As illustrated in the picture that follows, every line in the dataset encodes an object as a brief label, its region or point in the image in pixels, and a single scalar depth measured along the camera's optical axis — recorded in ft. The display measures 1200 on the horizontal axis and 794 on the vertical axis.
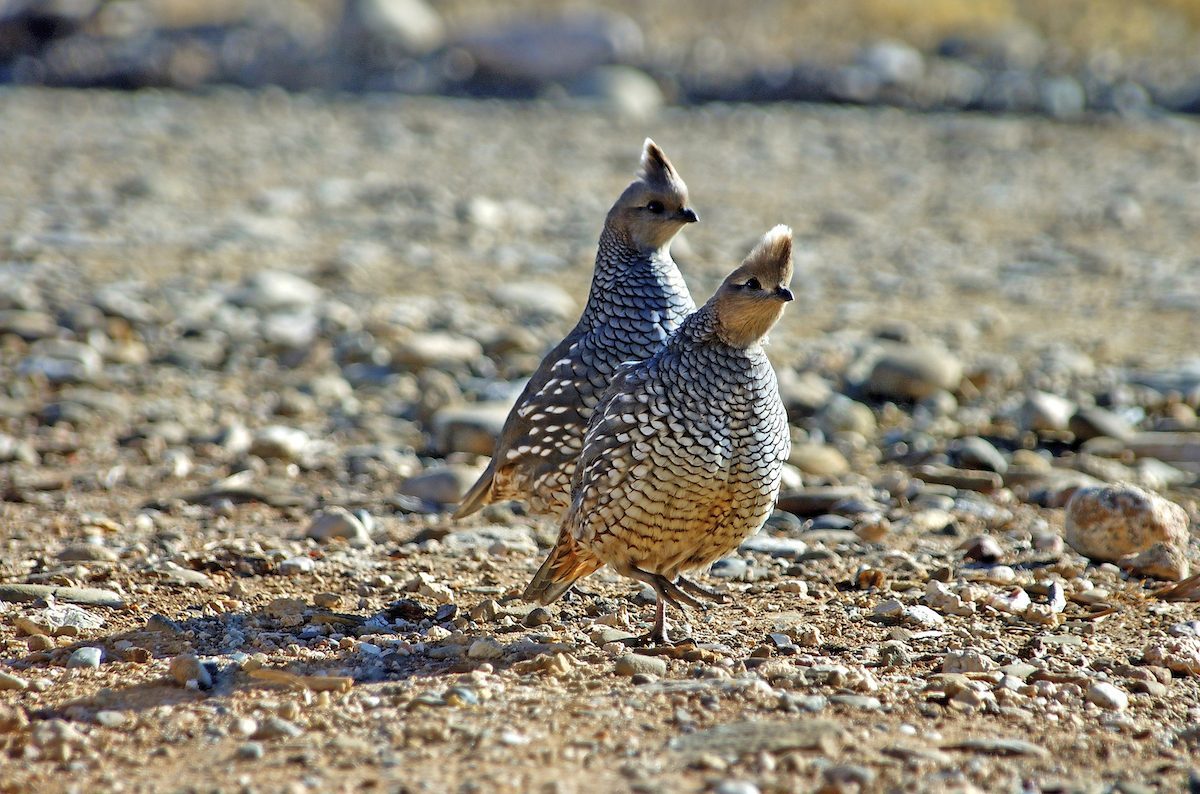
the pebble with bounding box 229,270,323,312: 76.48
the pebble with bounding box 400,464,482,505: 52.49
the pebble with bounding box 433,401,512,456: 58.34
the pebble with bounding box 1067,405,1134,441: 60.90
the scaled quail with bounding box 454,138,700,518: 42.32
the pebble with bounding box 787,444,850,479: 55.98
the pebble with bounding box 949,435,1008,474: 56.90
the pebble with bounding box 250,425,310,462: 57.41
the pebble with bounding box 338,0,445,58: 160.45
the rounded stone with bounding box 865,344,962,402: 65.67
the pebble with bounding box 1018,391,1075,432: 61.87
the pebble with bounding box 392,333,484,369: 68.69
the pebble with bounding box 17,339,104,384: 65.00
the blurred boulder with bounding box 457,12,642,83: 150.92
